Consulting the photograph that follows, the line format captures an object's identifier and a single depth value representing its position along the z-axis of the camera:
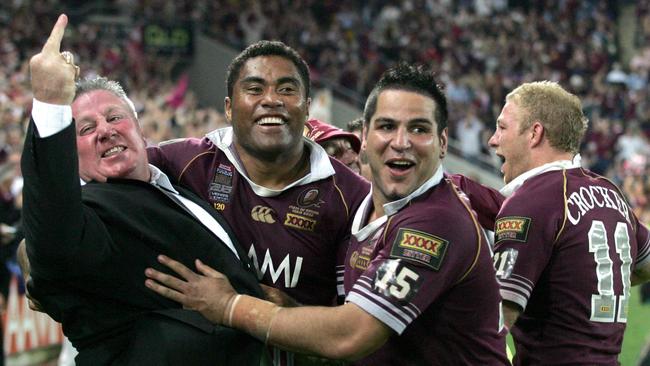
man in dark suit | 5.58
